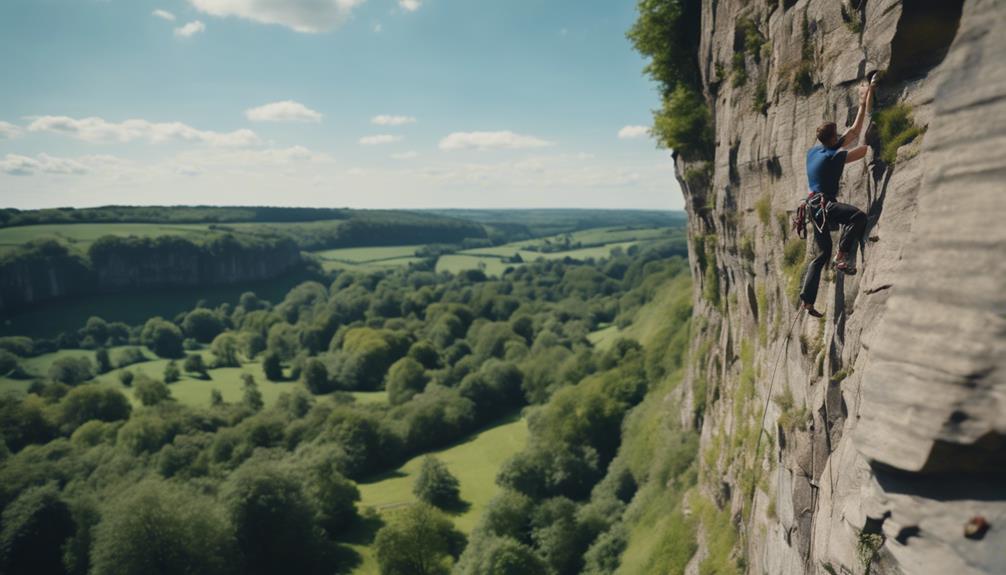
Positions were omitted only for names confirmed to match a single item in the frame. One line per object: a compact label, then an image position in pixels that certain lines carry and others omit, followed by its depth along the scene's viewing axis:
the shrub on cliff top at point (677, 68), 23.02
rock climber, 9.63
